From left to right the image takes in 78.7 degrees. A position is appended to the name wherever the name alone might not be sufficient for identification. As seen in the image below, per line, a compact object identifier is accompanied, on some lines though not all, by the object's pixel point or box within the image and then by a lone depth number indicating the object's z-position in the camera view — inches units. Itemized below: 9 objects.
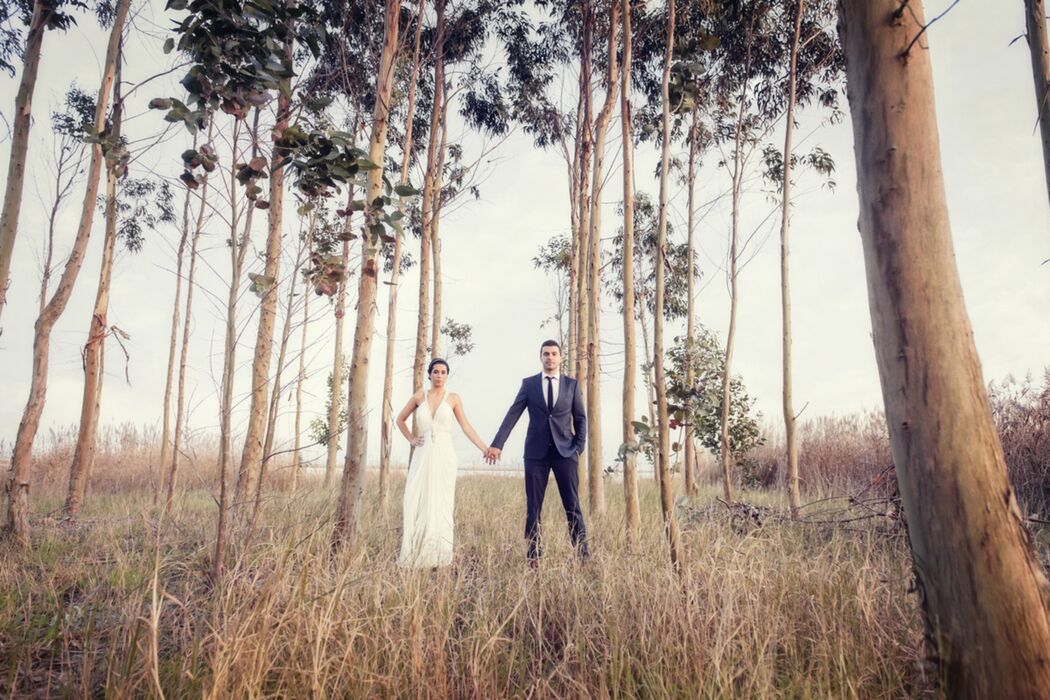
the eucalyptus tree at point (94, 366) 280.4
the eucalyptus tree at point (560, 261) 524.7
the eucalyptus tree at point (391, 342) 342.3
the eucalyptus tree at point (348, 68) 390.0
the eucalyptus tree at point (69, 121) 383.9
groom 212.8
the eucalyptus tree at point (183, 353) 452.1
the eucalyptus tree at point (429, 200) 360.8
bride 214.5
